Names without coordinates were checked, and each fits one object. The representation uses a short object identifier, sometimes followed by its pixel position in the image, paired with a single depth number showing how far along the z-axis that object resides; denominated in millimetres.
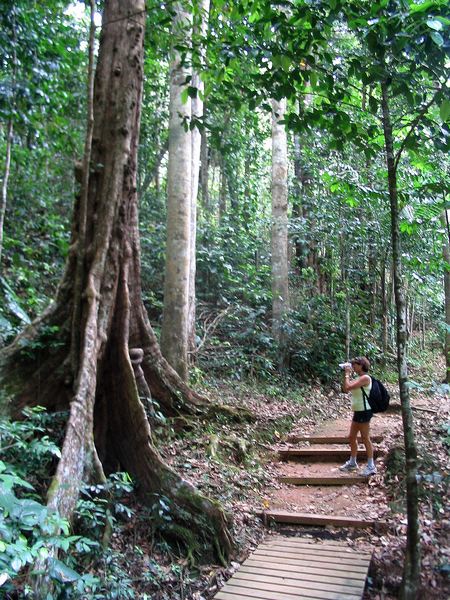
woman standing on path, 7488
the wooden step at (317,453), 8334
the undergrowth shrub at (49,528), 3068
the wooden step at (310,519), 5879
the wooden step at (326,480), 7297
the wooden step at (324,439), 8805
